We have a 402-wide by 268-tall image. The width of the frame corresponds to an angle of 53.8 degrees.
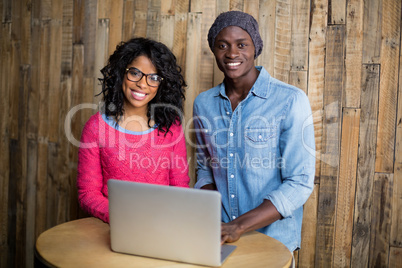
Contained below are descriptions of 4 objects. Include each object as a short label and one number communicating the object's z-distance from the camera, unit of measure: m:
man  1.76
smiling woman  1.90
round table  1.28
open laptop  1.17
